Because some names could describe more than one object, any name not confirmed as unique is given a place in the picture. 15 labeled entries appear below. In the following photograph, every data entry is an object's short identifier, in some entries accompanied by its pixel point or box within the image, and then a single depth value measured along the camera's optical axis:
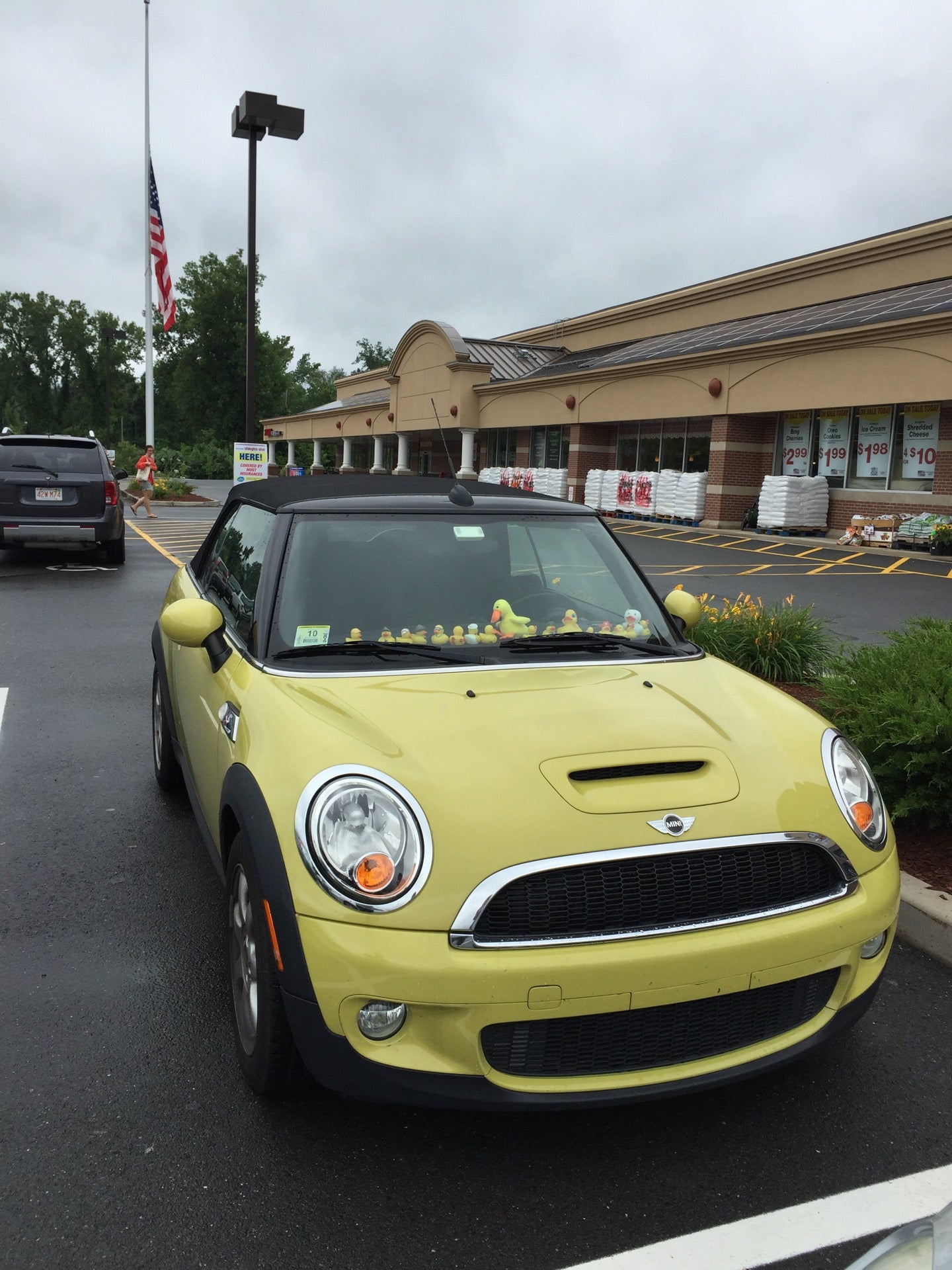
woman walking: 25.95
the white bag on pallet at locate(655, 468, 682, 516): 26.59
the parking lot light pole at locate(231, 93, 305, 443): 15.64
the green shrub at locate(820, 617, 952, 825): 4.19
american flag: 27.61
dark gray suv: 13.02
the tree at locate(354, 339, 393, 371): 120.06
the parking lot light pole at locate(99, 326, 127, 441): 53.66
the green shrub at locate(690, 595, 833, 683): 7.00
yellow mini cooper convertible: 2.24
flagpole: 34.53
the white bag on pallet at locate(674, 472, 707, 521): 25.81
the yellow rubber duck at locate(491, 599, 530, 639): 3.43
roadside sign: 17.22
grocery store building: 21.20
